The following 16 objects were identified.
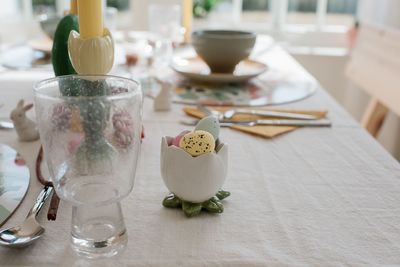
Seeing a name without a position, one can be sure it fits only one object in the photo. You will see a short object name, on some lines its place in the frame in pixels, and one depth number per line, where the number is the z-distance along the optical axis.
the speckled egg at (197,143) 0.54
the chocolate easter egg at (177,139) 0.57
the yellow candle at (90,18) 0.56
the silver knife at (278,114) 0.89
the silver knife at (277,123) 0.85
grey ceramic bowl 1.10
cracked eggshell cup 0.53
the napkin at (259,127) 0.81
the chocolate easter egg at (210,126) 0.59
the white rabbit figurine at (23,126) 0.75
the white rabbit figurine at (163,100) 0.94
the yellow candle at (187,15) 1.80
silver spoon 0.45
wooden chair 1.57
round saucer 1.10
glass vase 0.43
